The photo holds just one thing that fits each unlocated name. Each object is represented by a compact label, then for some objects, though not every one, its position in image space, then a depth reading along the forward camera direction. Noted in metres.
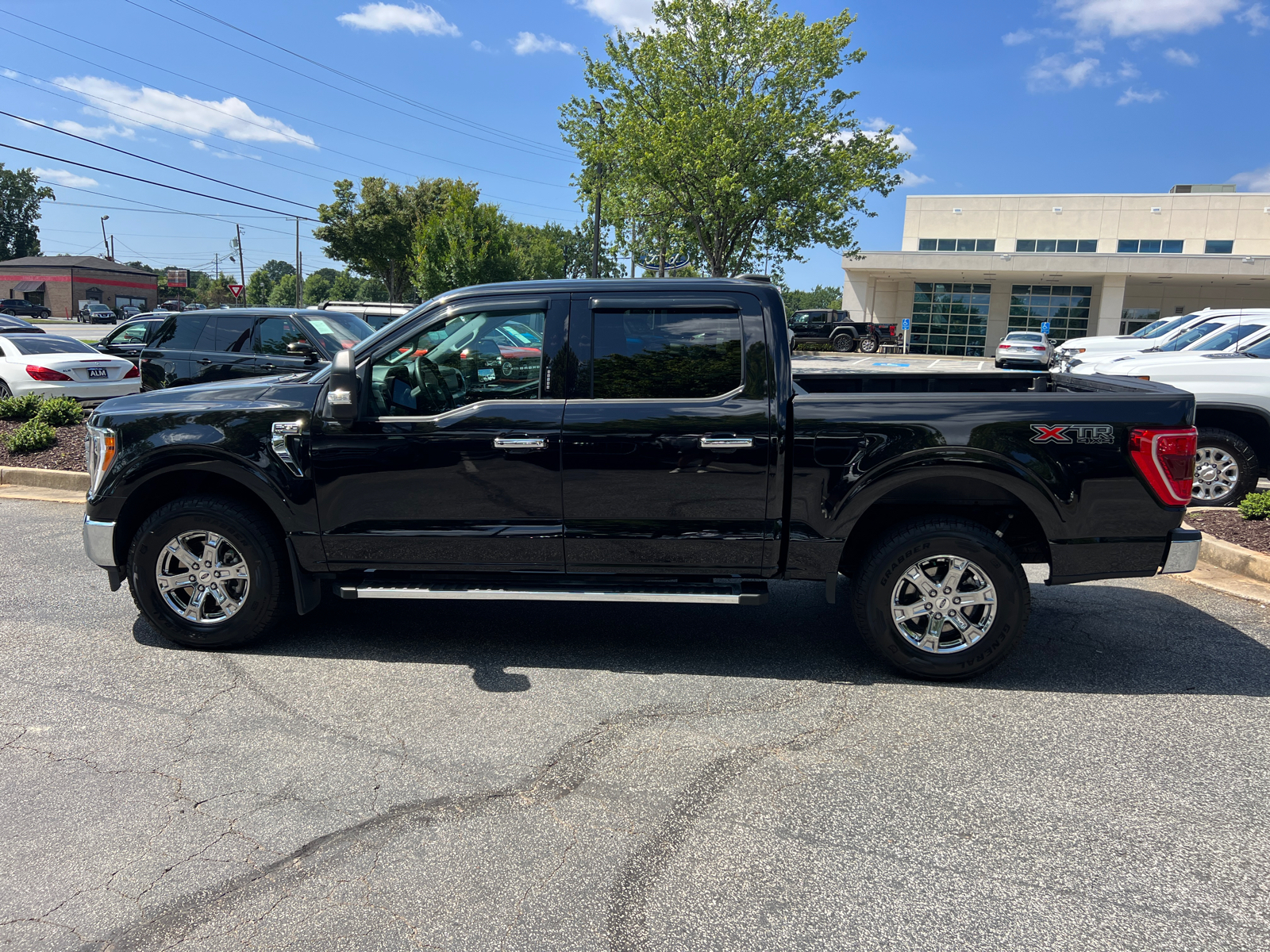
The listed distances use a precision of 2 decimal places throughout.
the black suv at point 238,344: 11.08
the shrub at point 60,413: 10.75
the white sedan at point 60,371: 12.30
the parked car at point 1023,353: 28.42
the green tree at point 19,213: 96.94
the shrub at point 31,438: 10.07
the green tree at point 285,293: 128.62
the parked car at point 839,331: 36.78
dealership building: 40.97
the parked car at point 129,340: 15.59
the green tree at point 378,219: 60.84
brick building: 79.00
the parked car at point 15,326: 15.13
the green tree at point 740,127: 32.34
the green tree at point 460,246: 43.06
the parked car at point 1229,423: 8.35
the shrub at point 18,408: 11.18
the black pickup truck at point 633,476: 4.32
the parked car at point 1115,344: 14.31
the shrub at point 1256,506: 7.09
